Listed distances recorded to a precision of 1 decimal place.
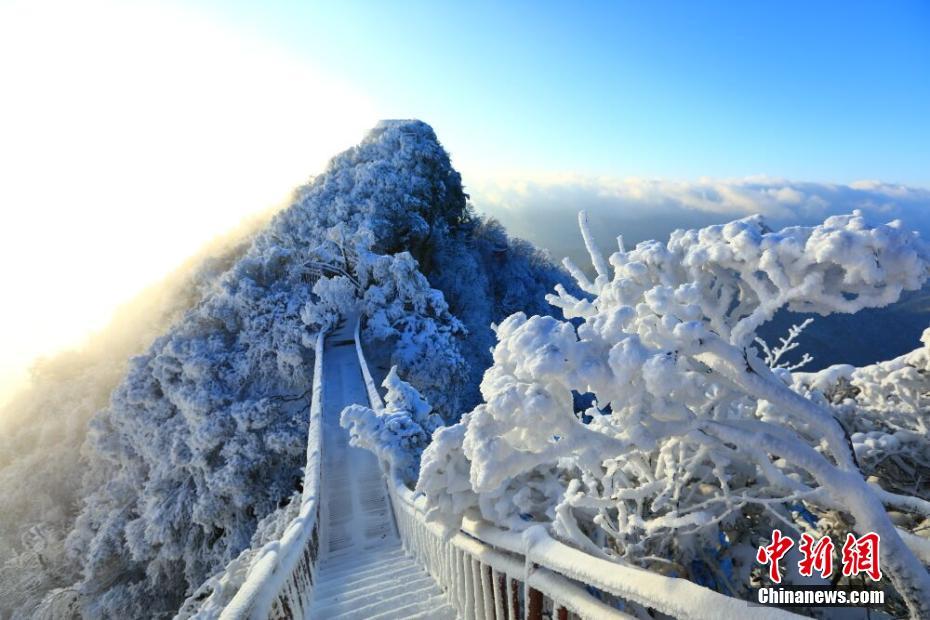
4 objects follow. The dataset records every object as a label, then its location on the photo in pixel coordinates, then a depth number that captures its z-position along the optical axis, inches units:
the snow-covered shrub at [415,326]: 650.2
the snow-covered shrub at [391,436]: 283.4
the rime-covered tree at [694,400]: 80.0
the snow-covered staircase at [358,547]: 161.6
